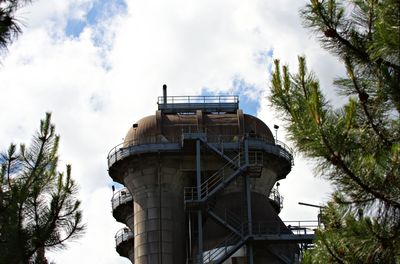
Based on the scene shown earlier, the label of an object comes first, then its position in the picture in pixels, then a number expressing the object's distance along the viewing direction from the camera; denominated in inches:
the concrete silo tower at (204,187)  1721.2
